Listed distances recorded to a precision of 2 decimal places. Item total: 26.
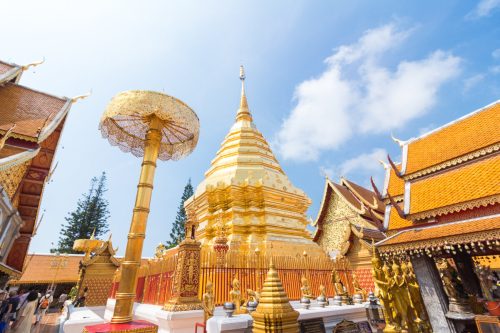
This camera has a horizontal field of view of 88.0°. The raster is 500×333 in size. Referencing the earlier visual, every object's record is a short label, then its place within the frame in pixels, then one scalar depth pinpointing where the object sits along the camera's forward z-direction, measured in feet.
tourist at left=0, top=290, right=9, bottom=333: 20.48
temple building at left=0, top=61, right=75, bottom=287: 17.97
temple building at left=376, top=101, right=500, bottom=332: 18.12
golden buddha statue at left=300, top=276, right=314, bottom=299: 23.14
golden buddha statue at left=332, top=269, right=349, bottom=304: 23.06
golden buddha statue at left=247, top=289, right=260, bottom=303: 18.91
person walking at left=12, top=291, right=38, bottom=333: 21.18
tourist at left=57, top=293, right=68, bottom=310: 49.24
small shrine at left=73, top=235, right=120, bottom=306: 39.11
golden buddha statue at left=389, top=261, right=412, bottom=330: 14.30
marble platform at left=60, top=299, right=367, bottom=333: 13.62
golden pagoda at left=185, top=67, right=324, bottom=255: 34.06
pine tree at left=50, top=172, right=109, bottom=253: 90.40
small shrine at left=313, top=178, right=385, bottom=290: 33.24
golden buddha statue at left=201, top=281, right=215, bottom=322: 15.90
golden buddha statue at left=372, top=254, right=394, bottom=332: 14.25
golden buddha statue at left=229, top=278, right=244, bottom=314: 18.57
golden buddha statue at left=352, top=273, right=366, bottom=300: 26.83
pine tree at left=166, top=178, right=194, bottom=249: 105.60
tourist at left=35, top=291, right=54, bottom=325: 36.58
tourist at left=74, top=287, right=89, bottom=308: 36.07
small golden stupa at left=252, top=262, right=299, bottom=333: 9.40
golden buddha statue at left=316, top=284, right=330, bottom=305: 20.81
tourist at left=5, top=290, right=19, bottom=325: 22.02
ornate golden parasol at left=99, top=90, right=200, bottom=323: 10.53
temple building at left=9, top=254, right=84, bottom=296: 53.98
